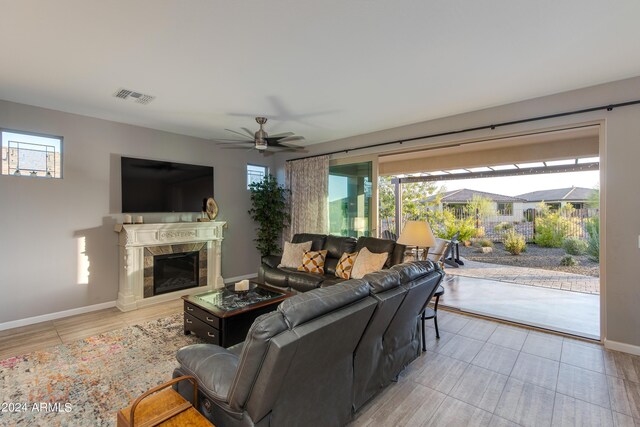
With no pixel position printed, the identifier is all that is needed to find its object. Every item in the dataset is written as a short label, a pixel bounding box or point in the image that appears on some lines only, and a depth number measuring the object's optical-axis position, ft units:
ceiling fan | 11.76
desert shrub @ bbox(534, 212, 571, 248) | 21.33
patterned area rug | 6.66
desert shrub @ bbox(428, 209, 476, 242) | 25.02
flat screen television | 14.55
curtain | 18.04
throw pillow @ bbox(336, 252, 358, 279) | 13.57
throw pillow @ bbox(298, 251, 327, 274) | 14.62
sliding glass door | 16.79
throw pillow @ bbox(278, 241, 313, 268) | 15.55
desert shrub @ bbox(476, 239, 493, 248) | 24.85
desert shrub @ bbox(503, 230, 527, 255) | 23.39
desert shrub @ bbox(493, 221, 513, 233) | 24.17
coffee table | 9.40
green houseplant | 19.13
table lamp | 11.39
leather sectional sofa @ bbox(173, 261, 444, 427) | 4.21
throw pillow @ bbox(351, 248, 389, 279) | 12.76
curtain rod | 9.70
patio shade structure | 18.28
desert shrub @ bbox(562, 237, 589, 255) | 20.01
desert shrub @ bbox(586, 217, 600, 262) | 18.56
